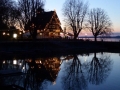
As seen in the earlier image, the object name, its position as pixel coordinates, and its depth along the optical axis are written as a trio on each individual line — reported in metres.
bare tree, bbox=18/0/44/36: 33.45
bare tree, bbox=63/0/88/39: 45.37
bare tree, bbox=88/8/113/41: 49.76
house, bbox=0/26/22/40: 35.09
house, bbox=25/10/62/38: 41.80
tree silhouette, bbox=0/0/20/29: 35.52
